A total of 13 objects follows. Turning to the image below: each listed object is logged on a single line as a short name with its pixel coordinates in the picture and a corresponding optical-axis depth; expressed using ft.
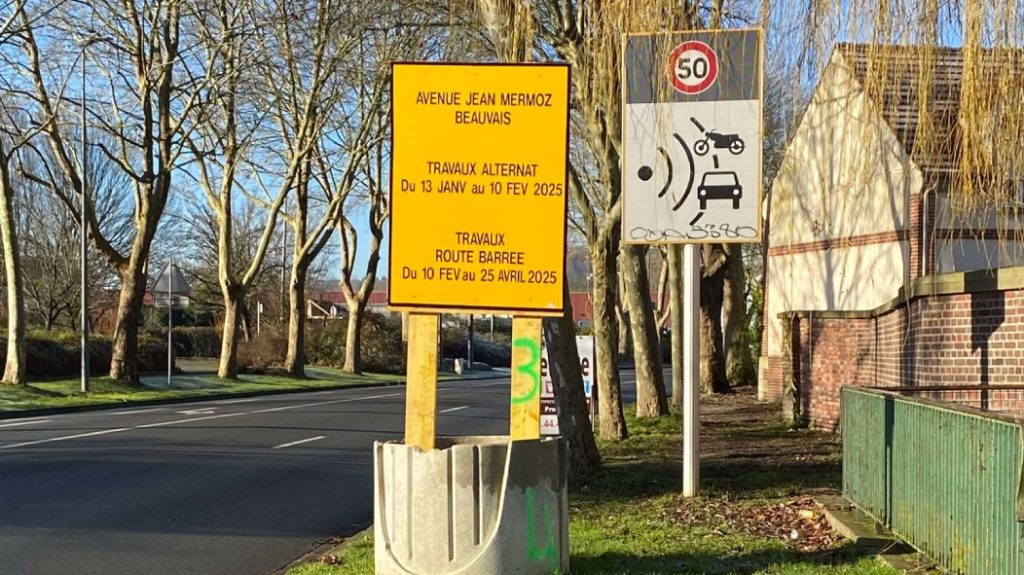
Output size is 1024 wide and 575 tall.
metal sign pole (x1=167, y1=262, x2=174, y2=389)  96.00
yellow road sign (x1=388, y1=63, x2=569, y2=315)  20.52
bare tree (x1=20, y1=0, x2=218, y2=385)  84.74
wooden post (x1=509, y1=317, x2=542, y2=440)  20.47
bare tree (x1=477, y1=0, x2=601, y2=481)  34.86
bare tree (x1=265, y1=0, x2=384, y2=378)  79.00
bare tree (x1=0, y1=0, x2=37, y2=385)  81.56
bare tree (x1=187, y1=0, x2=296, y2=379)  86.74
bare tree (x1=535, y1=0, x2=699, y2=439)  22.68
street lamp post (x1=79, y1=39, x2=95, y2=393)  83.30
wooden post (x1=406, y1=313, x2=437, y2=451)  20.17
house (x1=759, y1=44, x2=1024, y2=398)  18.29
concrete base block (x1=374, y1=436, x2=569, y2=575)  19.30
